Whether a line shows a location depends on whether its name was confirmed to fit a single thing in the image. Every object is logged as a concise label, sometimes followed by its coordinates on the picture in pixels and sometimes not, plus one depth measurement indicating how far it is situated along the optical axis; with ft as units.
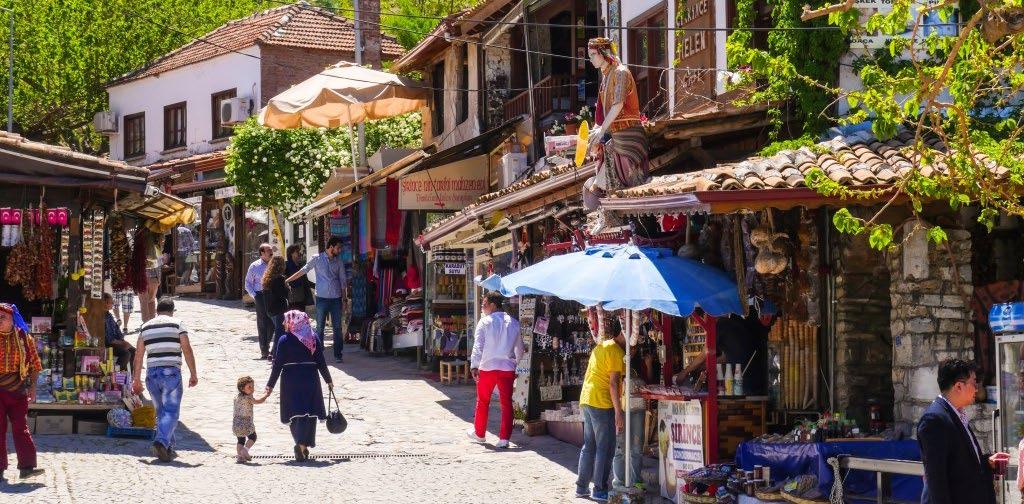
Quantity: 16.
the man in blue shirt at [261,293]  75.00
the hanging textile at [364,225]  86.43
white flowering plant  104.06
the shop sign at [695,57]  55.06
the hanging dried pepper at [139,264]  63.00
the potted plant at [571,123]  69.68
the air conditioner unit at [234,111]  125.29
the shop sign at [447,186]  76.74
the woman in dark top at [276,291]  72.95
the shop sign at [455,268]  73.36
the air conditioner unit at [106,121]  143.74
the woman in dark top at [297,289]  77.00
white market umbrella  80.74
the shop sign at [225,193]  120.78
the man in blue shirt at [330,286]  76.02
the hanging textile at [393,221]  83.41
